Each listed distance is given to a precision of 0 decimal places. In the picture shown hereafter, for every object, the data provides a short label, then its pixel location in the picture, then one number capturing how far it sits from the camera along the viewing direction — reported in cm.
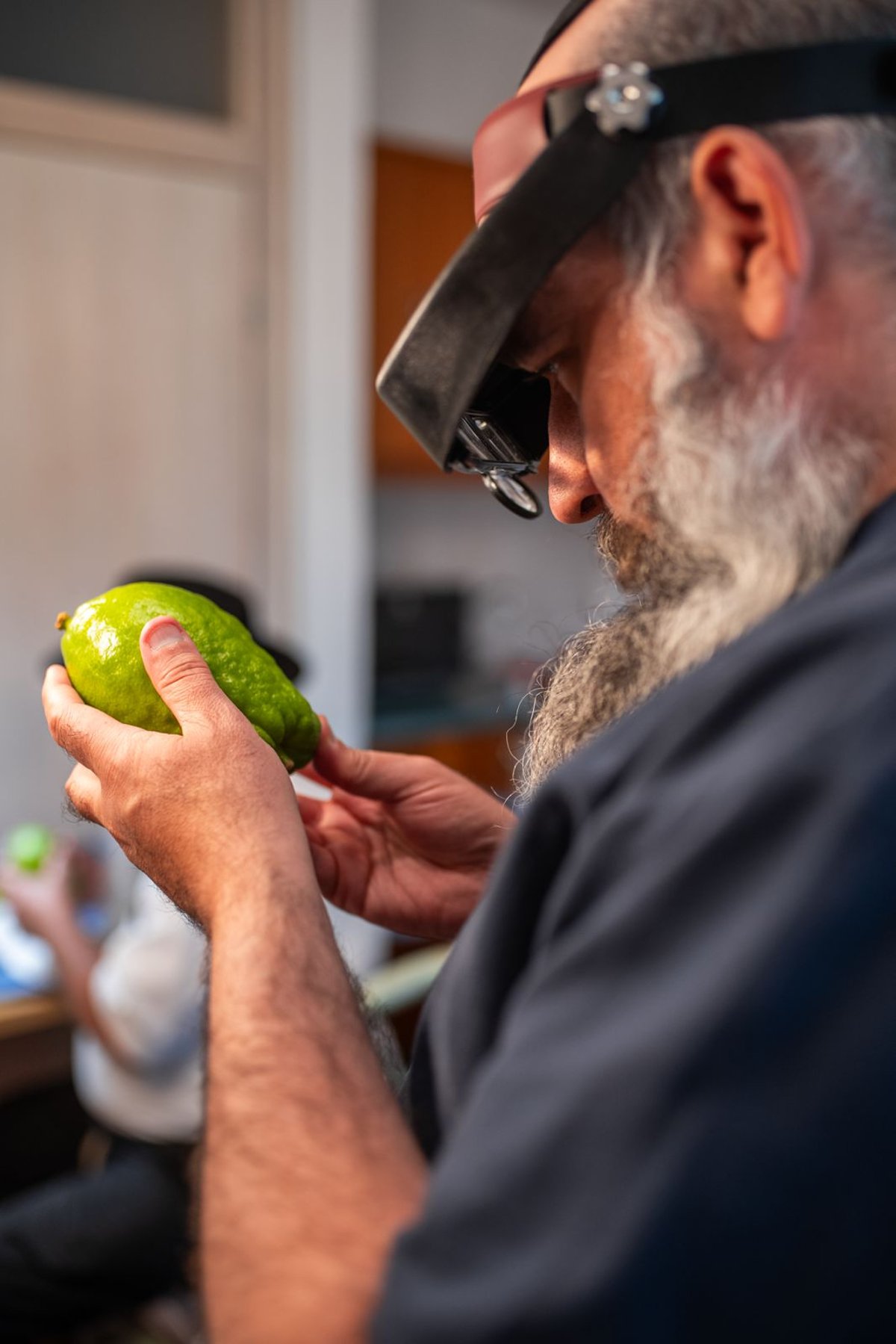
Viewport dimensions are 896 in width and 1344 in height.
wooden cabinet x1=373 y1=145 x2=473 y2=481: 358
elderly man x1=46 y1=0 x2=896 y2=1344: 45
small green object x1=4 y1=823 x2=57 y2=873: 233
